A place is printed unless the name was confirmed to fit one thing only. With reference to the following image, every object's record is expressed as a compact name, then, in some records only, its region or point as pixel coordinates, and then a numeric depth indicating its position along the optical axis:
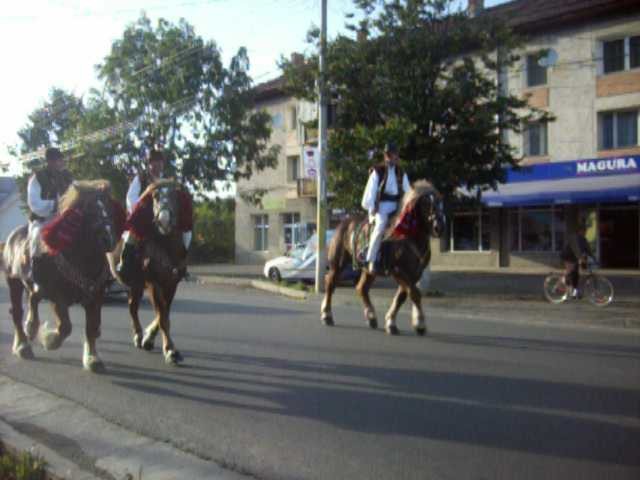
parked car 21.91
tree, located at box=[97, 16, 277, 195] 26.14
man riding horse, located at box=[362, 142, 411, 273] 9.97
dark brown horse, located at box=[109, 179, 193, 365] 7.41
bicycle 14.34
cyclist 14.83
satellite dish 28.49
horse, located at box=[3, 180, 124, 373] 7.07
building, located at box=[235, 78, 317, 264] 39.66
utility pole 17.45
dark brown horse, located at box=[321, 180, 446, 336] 9.35
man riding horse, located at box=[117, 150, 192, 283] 7.55
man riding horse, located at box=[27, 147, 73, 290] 7.68
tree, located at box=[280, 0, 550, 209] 16.56
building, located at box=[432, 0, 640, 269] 26.73
